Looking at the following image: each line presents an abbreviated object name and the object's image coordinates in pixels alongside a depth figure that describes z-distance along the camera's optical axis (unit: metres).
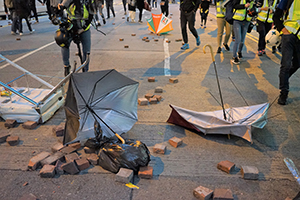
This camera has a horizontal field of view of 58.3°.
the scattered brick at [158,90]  5.53
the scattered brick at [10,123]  4.21
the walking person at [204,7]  13.38
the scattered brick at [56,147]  3.54
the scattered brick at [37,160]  3.21
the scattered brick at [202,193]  2.74
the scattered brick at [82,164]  3.21
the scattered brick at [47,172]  3.07
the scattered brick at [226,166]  3.16
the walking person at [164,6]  14.61
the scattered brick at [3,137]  3.82
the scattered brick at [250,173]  3.05
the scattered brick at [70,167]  3.14
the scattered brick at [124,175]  2.96
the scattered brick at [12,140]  3.74
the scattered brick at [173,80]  6.13
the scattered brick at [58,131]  3.95
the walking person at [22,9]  11.63
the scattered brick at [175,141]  3.69
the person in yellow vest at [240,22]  6.92
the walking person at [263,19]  7.79
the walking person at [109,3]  16.95
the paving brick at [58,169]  3.16
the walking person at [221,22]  8.23
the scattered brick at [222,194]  2.72
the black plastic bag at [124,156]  3.09
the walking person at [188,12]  8.16
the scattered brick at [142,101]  4.98
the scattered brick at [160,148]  3.53
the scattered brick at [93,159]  3.30
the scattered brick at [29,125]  4.15
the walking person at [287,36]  4.63
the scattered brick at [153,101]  5.06
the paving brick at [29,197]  2.67
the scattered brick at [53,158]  3.25
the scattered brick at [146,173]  3.05
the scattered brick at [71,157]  3.28
